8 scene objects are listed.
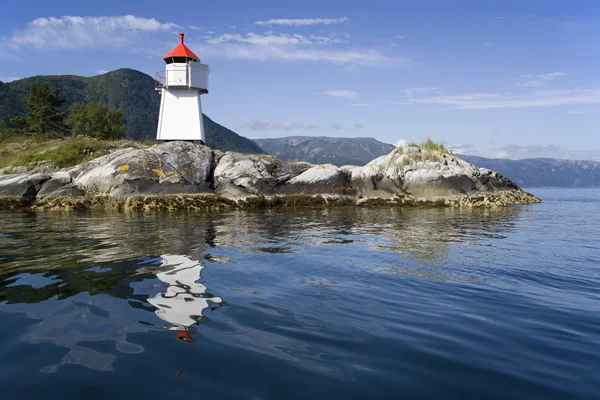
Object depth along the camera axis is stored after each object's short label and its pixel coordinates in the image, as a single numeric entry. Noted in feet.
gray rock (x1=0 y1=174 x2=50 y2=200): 96.84
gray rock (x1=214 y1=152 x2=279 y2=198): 105.40
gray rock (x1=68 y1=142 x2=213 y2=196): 98.89
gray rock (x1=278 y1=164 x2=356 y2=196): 108.88
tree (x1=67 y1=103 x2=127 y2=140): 181.78
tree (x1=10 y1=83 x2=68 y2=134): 173.37
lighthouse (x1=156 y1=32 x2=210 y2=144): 122.62
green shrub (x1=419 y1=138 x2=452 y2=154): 118.99
